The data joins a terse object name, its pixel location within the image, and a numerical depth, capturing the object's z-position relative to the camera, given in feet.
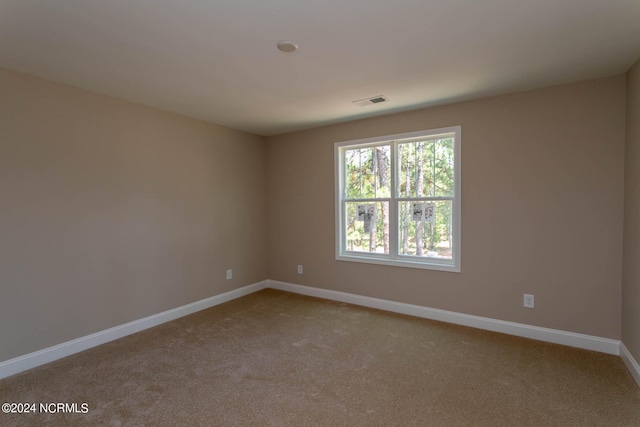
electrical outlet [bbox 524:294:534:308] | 9.83
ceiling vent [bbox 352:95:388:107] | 10.43
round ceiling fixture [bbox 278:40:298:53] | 6.81
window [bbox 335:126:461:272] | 11.43
